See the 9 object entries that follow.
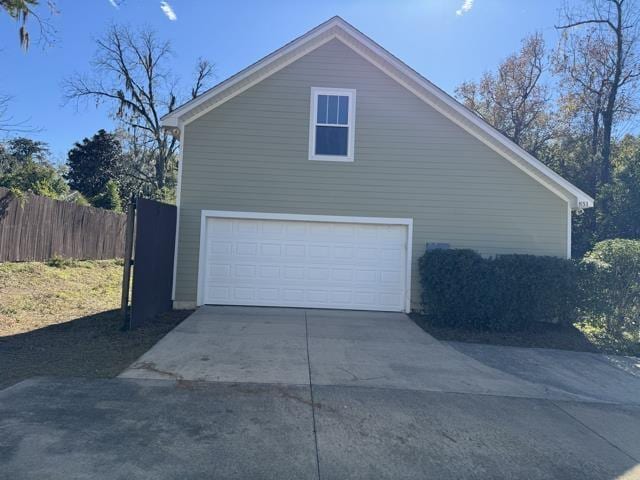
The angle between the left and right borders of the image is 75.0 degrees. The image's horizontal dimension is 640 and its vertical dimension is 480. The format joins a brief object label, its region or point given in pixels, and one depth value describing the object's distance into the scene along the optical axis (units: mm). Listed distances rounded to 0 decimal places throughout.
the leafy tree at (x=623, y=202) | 17562
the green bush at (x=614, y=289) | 8547
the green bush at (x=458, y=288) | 8695
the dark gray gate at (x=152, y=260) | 7492
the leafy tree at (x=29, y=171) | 14854
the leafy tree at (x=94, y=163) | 30062
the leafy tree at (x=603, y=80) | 19172
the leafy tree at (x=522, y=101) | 24047
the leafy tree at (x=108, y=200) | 21250
